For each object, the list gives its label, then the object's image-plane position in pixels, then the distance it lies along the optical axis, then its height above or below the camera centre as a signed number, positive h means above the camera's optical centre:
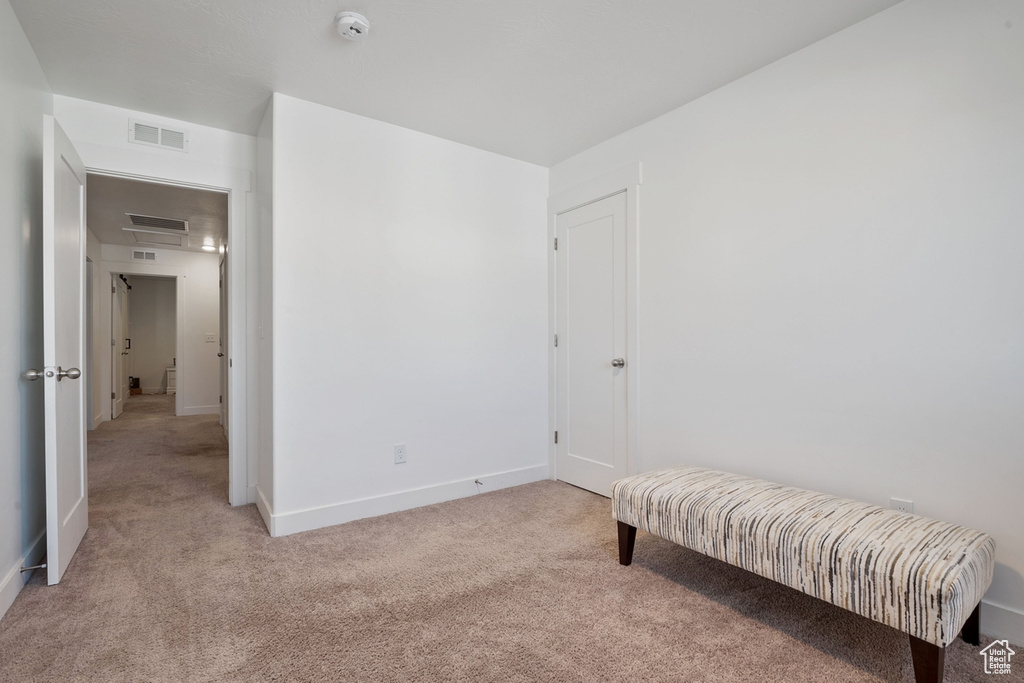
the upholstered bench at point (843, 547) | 1.39 -0.68
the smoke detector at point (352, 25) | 2.03 +1.30
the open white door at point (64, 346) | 2.04 -0.02
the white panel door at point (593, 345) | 3.21 -0.03
